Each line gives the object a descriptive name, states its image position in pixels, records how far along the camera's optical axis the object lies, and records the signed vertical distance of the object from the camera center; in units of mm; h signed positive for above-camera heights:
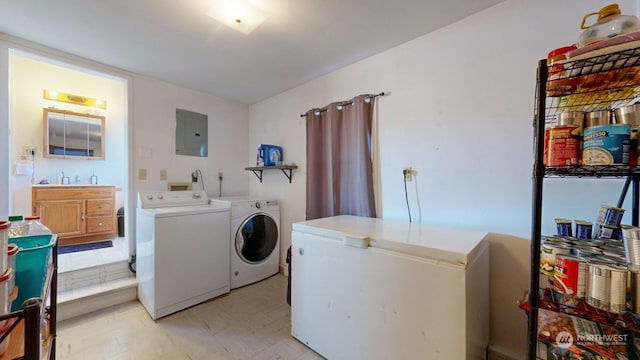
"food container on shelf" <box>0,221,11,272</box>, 563 -154
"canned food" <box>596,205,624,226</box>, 942 -147
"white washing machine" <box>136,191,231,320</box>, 1942 -665
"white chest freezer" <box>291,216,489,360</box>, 1043 -574
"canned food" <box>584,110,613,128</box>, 793 +203
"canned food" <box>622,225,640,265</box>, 727 -198
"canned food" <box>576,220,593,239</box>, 992 -211
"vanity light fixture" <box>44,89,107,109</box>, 3393 +1141
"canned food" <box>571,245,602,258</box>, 820 -252
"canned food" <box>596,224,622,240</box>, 935 -210
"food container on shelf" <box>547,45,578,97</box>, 801 +352
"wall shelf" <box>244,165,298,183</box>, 2682 +103
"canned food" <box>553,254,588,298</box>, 776 -318
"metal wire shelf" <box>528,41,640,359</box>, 757 +325
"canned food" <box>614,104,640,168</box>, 747 +189
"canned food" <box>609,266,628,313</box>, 712 -330
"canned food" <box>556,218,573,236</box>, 1031 -210
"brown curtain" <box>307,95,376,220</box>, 2066 +169
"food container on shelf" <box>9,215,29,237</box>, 1034 -228
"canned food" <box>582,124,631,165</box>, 739 +107
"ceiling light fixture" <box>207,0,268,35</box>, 1450 +1038
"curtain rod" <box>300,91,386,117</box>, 2012 +694
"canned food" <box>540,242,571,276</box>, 860 -279
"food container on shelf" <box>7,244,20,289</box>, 630 -213
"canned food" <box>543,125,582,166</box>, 803 +110
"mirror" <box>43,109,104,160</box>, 3383 +606
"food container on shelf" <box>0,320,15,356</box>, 548 -385
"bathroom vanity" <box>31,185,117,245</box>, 3096 -471
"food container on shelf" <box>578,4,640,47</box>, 788 +521
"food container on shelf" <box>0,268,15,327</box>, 553 -270
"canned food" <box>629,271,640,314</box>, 705 -333
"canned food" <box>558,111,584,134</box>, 825 +209
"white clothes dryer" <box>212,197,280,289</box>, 2467 -682
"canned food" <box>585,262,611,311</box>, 729 -328
